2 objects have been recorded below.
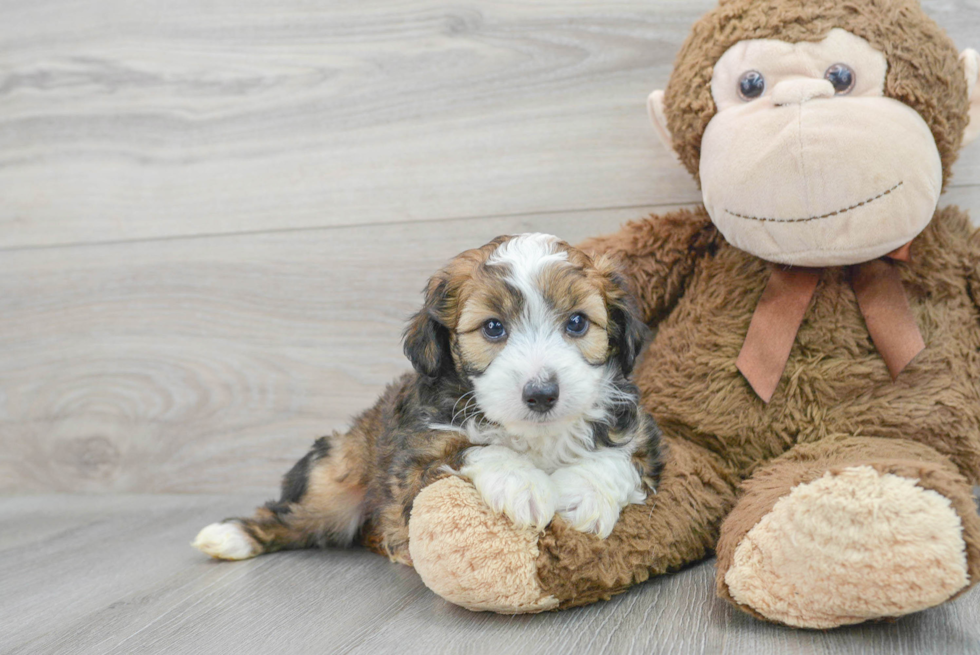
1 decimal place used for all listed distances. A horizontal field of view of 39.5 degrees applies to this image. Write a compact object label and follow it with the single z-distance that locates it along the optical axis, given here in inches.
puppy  31.9
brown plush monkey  30.2
